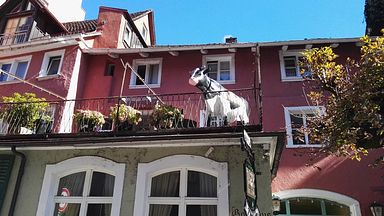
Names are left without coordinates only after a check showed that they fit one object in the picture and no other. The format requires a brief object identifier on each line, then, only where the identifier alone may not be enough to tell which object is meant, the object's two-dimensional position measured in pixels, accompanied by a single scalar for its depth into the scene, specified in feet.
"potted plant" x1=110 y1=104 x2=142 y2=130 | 27.76
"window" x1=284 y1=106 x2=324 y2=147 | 41.50
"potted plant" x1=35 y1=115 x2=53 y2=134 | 32.09
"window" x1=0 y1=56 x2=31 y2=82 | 49.82
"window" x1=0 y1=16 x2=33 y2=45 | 52.65
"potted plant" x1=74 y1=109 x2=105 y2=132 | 28.40
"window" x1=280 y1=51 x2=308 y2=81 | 46.02
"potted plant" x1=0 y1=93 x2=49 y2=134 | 31.96
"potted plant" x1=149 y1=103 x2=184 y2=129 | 26.14
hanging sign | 18.84
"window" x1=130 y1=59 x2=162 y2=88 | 49.01
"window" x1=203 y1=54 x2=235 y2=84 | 47.55
